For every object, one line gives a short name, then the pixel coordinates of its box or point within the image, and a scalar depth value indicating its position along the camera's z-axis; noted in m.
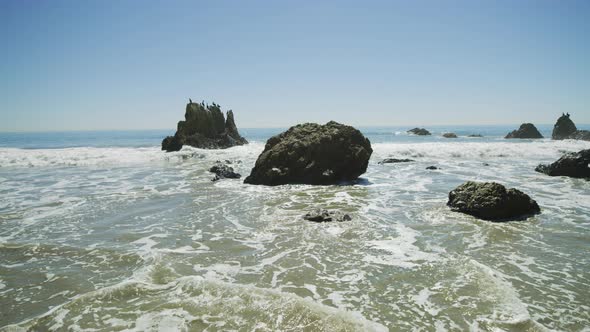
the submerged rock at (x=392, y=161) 25.64
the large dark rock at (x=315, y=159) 16.44
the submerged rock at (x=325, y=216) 9.62
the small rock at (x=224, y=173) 18.44
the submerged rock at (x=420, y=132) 92.03
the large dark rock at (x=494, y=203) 9.75
